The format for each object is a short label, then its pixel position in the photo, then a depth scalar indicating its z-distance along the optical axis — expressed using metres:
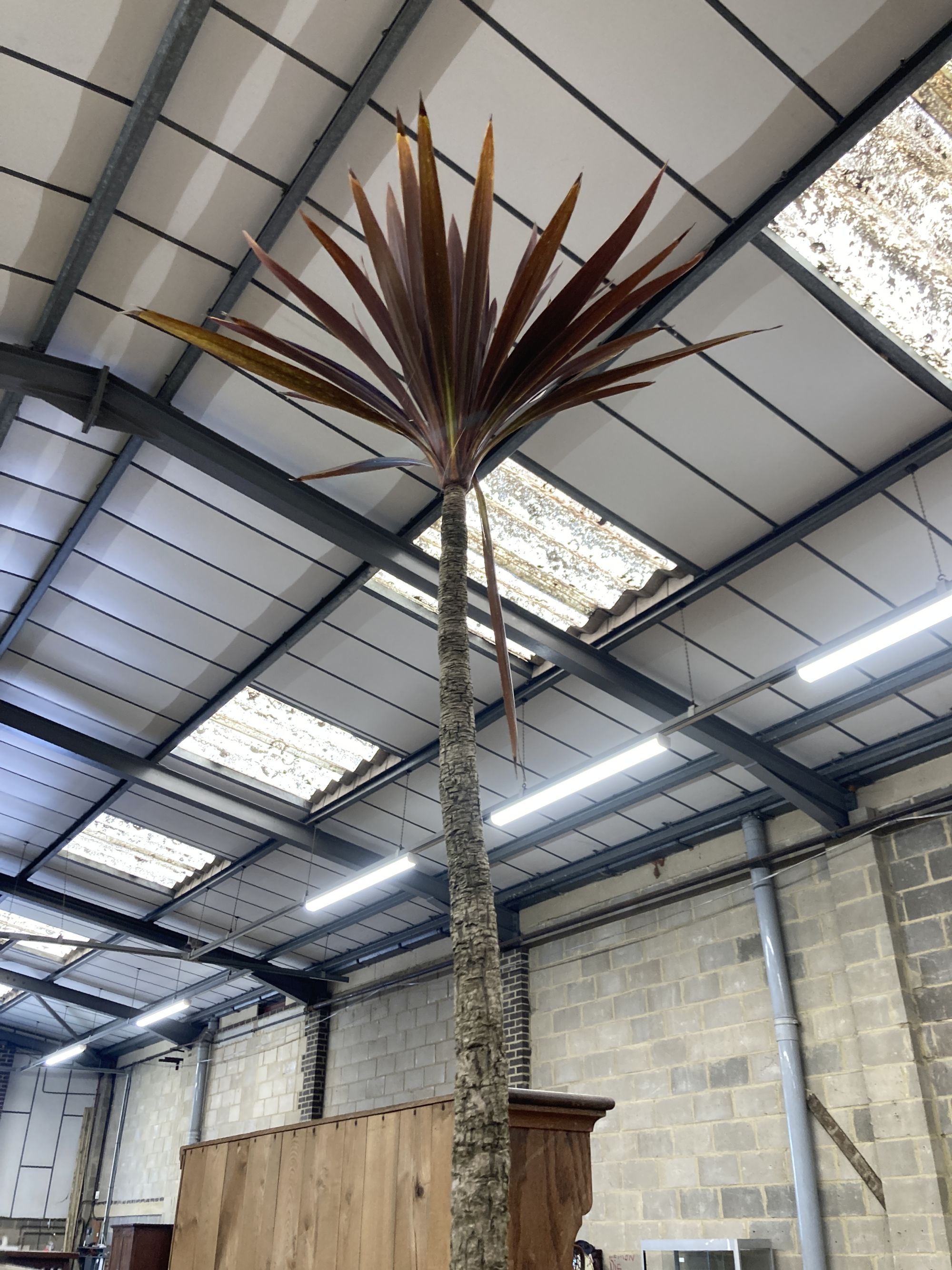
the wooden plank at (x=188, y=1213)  3.35
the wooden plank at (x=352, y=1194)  2.56
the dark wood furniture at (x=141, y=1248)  4.12
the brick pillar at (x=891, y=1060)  5.44
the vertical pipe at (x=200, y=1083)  13.25
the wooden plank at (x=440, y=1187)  2.24
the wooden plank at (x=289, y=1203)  2.86
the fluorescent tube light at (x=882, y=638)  4.23
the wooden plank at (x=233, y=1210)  3.12
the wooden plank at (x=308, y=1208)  2.77
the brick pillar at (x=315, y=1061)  11.10
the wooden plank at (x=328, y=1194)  2.67
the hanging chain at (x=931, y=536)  4.67
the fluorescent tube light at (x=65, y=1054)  14.32
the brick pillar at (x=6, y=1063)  16.58
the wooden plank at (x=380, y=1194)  2.44
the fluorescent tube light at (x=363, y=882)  7.10
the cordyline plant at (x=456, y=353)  1.76
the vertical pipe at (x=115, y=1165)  15.05
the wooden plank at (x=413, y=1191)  2.32
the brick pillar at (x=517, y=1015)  8.55
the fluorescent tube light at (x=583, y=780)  5.57
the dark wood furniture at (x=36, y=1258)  10.04
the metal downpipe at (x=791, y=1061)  5.96
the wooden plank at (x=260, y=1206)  3.00
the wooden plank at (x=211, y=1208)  3.24
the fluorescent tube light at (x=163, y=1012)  11.23
